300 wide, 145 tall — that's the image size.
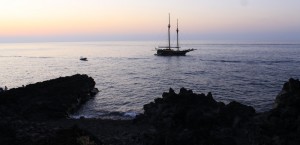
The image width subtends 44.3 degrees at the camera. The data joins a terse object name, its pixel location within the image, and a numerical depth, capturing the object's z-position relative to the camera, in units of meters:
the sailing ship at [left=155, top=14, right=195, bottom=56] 168.34
